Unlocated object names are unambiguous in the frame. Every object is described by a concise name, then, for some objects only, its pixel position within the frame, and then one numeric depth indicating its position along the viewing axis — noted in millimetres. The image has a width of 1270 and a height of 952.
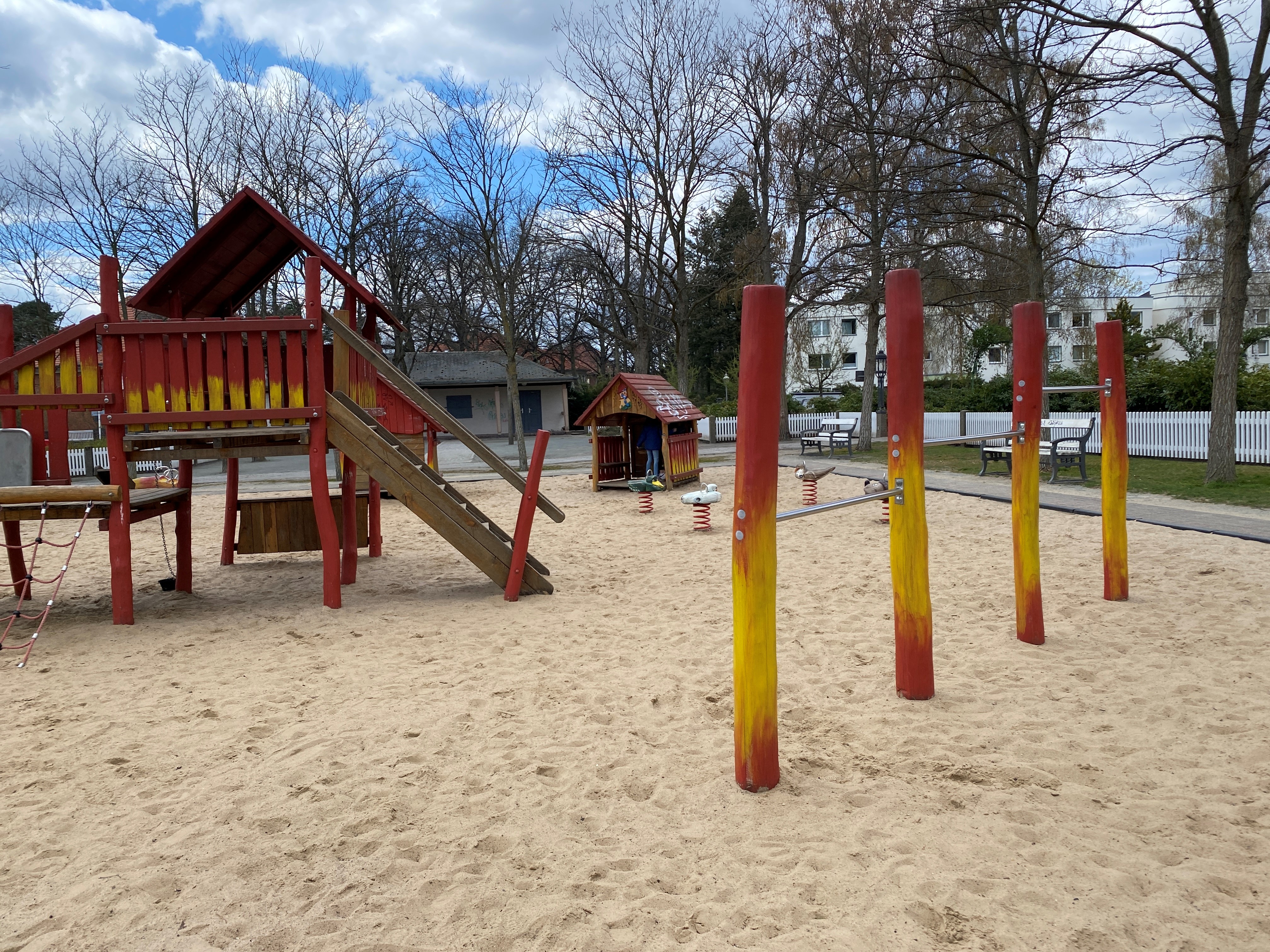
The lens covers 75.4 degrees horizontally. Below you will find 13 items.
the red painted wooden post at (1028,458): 5160
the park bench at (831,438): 22469
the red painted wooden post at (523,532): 7230
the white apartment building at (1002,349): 37094
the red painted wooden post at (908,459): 4191
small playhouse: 15258
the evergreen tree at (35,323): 31312
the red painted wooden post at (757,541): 3277
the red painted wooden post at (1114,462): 6105
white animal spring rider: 10961
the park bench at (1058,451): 14477
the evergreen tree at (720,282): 28984
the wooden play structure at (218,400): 6660
